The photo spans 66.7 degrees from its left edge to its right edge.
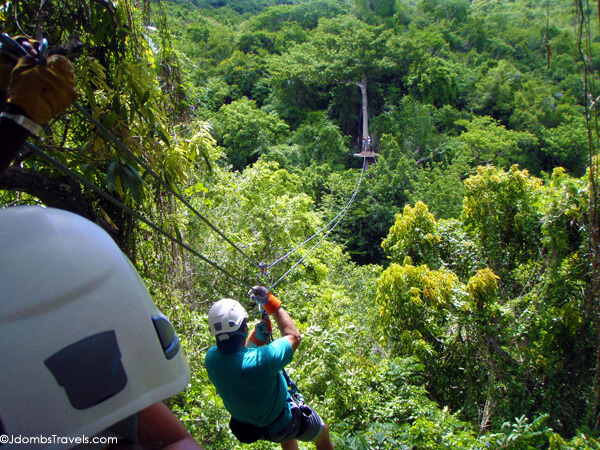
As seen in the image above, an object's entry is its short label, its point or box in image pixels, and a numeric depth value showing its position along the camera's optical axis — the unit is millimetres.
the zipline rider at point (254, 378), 2012
